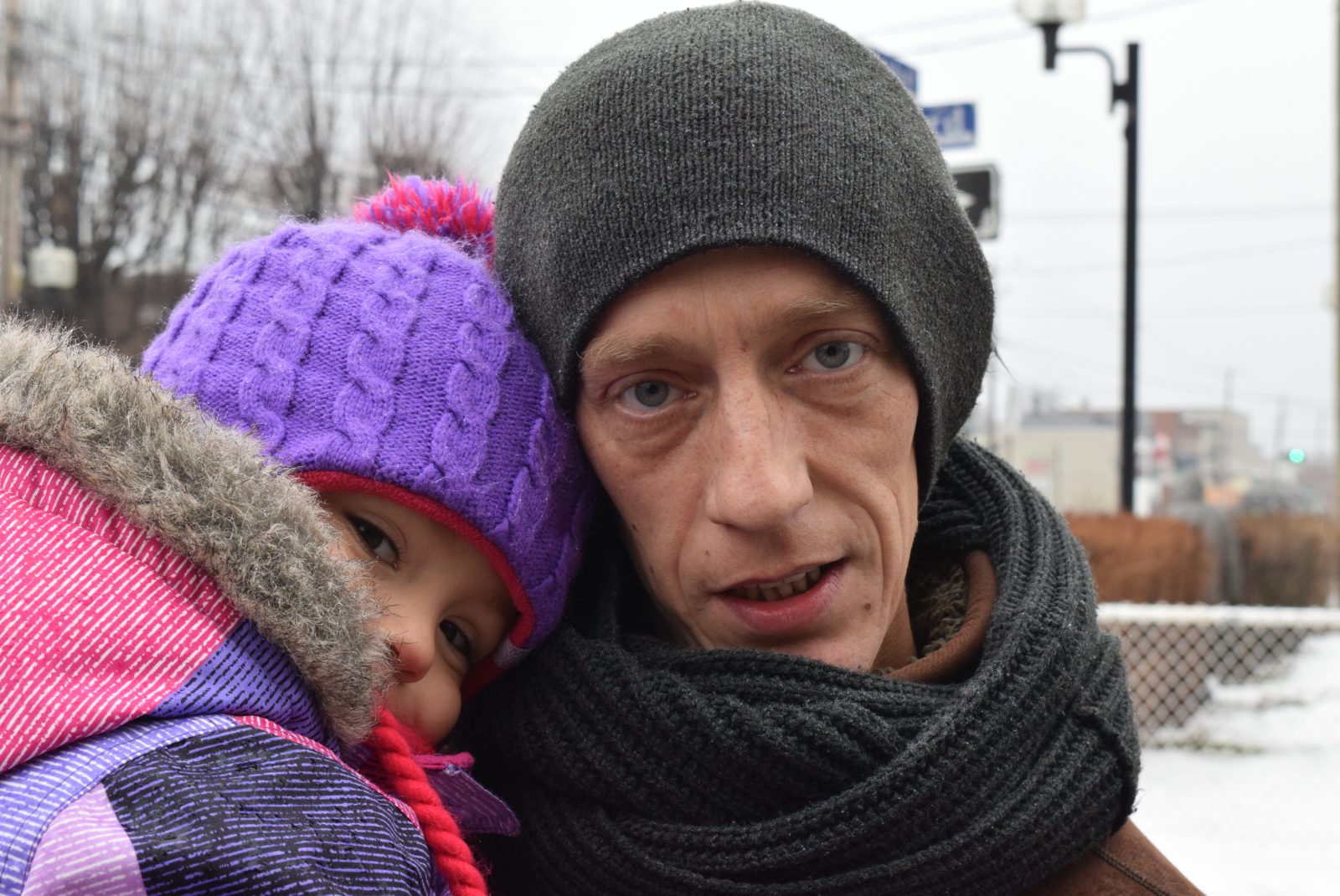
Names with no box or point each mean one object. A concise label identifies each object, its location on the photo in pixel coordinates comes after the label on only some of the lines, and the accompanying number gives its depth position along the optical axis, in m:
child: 0.95
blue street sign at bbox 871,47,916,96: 4.10
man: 1.41
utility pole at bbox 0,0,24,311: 15.34
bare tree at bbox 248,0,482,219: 16.55
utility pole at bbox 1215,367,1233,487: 56.59
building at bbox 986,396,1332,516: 40.59
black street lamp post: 7.78
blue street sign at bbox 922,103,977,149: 5.54
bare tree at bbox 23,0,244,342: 16.48
